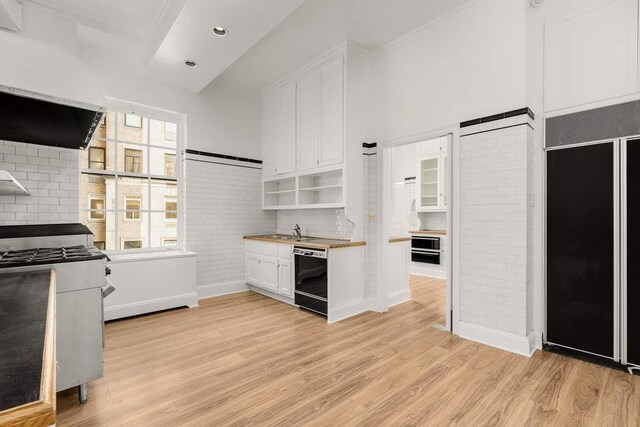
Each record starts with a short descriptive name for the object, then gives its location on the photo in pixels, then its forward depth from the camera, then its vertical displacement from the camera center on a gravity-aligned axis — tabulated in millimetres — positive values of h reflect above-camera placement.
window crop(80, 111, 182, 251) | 3932 +382
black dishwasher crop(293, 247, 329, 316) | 3617 -818
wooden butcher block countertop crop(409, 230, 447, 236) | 5985 -389
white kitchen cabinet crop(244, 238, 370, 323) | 3617 -834
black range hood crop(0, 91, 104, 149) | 2252 +745
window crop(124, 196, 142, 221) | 4129 +71
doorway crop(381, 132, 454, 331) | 4750 -36
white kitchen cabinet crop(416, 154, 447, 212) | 6070 +593
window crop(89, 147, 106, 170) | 3909 +697
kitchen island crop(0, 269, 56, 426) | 500 -306
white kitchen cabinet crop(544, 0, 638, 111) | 2482 +1373
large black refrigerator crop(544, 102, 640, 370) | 2473 -179
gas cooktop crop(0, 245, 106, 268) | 1830 -298
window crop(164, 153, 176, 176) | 4484 +701
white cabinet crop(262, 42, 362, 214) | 3865 +1115
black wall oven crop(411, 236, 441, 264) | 6027 -742
